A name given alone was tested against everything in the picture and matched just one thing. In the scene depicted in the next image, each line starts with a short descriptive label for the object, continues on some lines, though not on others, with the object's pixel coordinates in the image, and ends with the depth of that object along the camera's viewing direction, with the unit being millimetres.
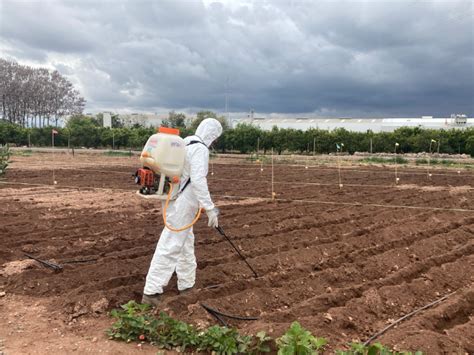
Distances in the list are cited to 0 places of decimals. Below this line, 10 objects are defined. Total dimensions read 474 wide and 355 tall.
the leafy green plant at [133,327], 3691
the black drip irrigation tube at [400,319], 3741
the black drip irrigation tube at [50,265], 5450
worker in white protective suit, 4359
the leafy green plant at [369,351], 2957
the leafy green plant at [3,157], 15603
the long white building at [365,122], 54344
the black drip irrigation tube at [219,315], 4074
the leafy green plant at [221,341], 3369
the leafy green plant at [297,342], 3027
